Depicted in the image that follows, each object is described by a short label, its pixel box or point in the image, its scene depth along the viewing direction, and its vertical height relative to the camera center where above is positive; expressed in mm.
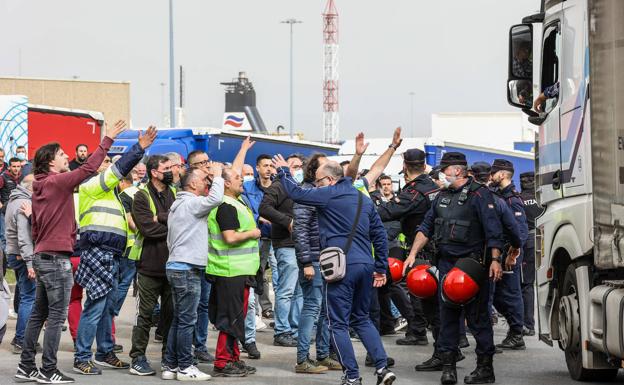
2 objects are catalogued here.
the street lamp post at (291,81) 67062 +6680
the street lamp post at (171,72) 41000 +4330
